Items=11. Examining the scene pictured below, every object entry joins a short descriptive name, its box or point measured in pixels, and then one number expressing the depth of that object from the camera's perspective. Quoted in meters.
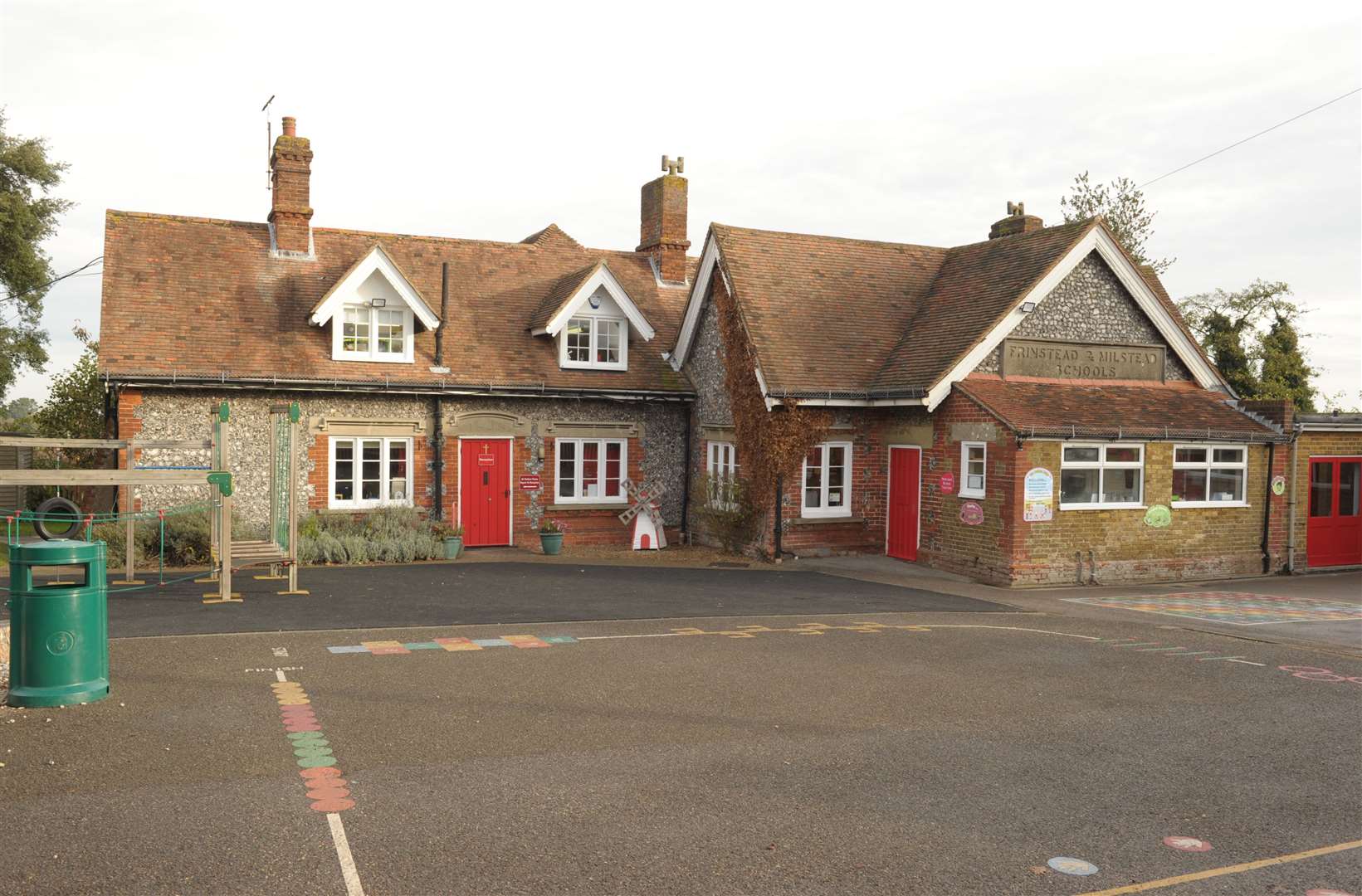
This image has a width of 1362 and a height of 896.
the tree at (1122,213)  40.91
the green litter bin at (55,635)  8.74
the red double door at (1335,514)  21.72
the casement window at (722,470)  22.28
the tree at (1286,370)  37.78
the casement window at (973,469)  19.14
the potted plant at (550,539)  21.59
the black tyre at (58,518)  17.45
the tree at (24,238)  30.22
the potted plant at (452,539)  20.44
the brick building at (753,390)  19.42
